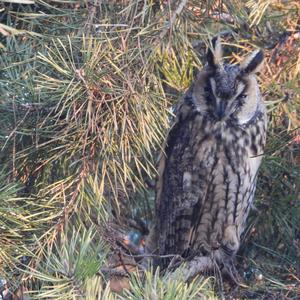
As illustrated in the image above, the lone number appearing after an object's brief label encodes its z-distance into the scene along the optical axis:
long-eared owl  7.88
